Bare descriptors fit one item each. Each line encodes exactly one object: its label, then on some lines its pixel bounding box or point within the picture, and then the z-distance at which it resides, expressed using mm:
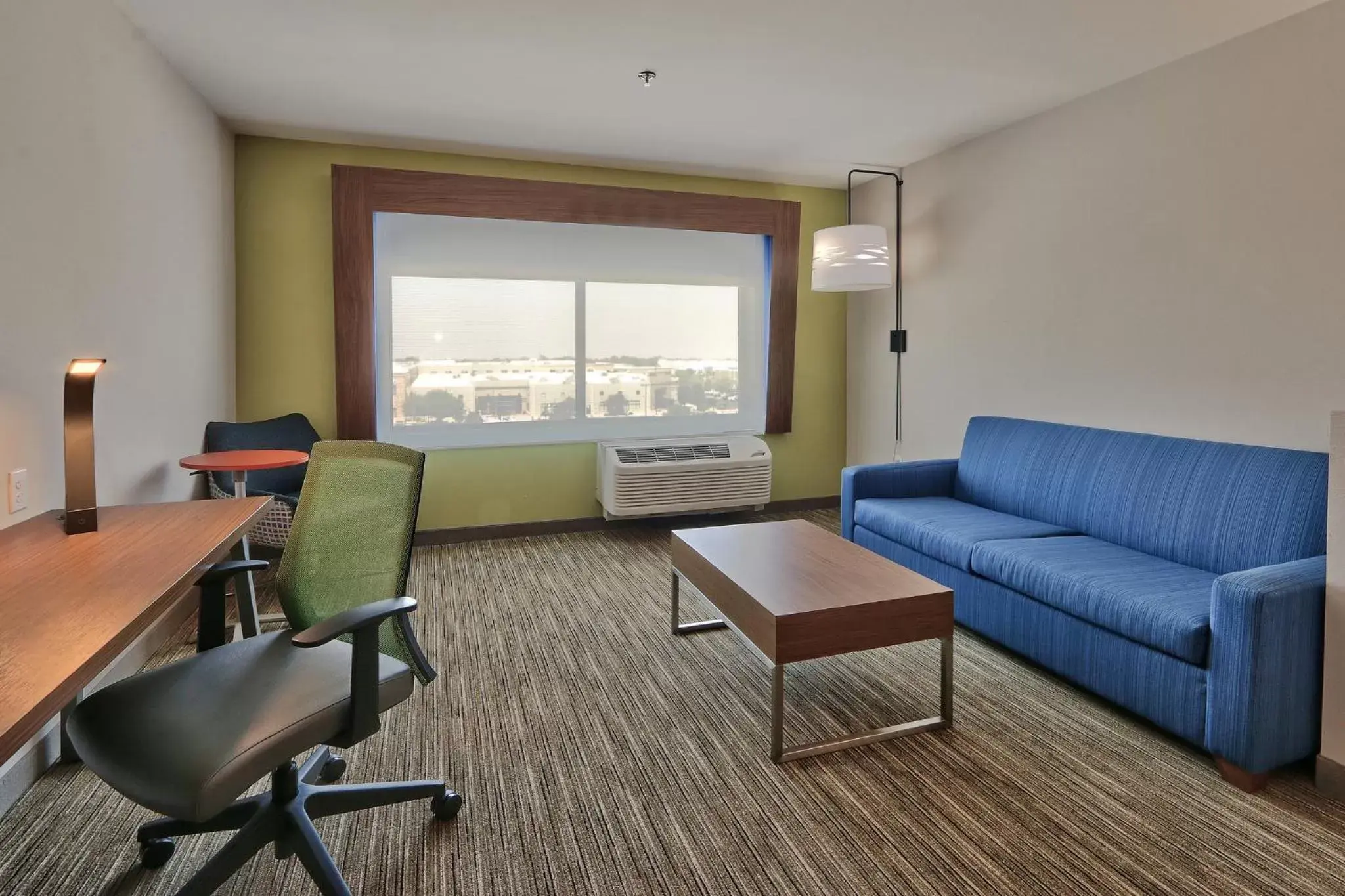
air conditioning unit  4664
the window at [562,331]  4496
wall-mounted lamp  4297
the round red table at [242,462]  2996
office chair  1284
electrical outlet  2014
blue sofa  1955
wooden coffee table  2160
